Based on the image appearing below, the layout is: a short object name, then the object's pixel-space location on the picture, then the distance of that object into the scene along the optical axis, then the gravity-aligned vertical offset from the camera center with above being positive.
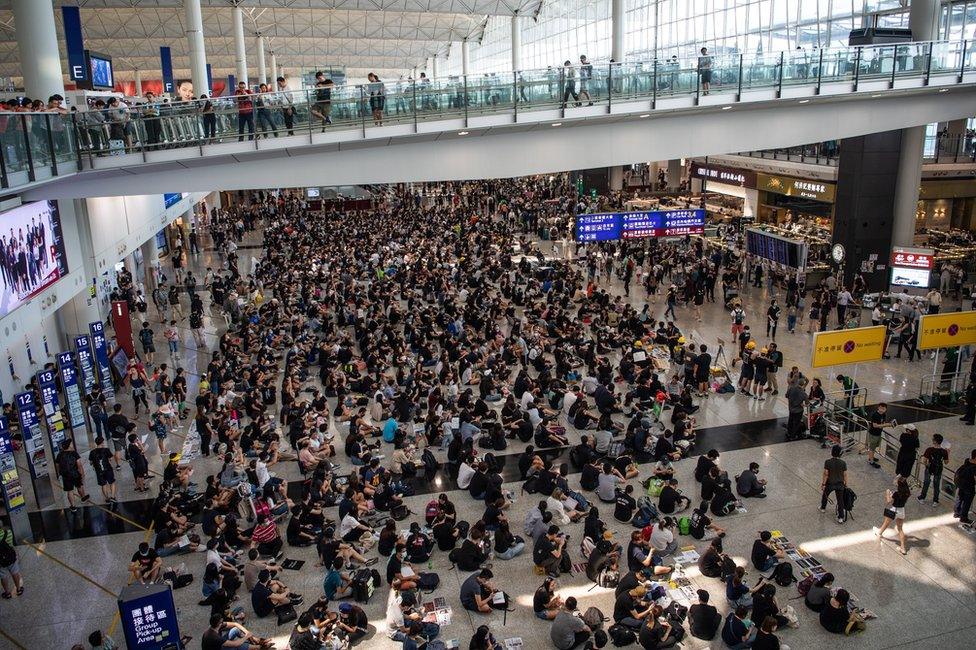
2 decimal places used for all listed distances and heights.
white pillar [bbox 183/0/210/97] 28.20 +3.62
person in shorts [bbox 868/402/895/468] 13.73 -5.40
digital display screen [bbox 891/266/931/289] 23.06 -4.54
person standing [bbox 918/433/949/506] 12.26 -5.38
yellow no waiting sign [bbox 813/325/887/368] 15.22 -4.36
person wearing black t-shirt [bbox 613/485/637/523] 12.11 -5.91
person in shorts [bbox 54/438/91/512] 12.68 -5.48
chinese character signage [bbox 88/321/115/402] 17.96 -5.15
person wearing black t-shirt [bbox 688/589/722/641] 9.27 -5.89
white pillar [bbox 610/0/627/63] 28.83 +3.80
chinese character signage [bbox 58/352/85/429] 15.71 -5.09
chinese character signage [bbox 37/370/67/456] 14.33 -5.06
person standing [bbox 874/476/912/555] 10.88 -5.44
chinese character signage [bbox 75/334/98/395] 17.44 -5.03
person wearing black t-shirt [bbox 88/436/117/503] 12.85 -5.39
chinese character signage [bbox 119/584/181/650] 8.59 -5.37
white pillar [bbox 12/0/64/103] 17.83 +2.26
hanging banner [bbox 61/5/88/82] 23.53 +3.11
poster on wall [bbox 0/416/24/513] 11.73 -5.15
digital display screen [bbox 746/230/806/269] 24.89 -4.03
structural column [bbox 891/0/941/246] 23.00 -1.53
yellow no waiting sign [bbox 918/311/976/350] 15.95 -4.25
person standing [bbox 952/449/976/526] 11.58 -5.43
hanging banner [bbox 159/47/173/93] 43.12 +4.25
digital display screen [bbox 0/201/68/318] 15.74 -2.44
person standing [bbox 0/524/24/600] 10.40 -5.78
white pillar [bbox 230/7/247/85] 38.84 +4.90
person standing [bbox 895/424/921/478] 12.43 -5.24
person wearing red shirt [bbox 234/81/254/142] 17.19 +0.59
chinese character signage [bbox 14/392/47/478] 12.99 -5.05
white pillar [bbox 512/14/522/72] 45.84 +5.39
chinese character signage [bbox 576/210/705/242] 25.83 -3.12
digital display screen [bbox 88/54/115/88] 27.42 +2.60
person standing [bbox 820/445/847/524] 11.83 -5.40
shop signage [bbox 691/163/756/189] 38.50 -2.35
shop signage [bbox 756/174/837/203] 31.41 -2.53
